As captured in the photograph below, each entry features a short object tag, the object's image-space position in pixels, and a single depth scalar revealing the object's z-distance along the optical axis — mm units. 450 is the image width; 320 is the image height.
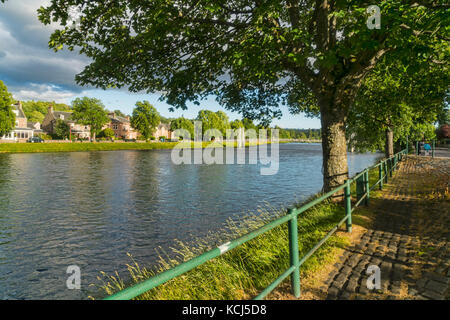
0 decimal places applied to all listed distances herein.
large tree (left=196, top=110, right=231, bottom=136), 108562
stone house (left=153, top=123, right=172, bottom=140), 137050
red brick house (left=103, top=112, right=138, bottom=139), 119312
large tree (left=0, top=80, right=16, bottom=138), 56188
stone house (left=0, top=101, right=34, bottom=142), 80688
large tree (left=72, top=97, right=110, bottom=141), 82062
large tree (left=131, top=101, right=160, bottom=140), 88500
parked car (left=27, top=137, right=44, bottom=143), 72750
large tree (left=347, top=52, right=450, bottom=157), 11797
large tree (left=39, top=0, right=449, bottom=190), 7184
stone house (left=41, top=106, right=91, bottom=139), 100750
